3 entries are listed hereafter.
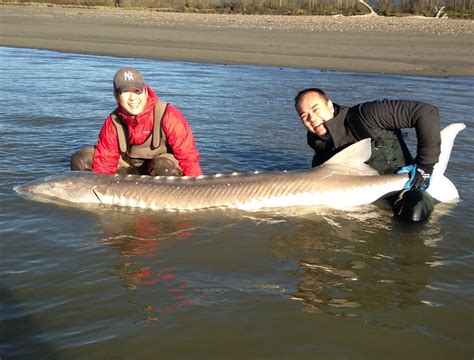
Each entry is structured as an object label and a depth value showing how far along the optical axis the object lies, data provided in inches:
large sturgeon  188.7
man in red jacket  194.9
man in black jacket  180.7
